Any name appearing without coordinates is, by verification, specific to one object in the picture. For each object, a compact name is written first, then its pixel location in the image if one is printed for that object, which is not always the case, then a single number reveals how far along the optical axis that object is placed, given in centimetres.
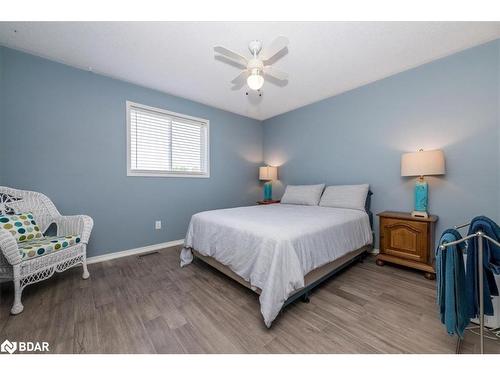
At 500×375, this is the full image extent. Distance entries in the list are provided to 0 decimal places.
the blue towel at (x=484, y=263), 110
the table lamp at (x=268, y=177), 418
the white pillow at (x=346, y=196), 271
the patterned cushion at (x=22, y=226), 179
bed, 142
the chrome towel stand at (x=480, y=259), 101
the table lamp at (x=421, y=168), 210
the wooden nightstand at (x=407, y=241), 210
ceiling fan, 164
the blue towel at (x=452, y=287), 105
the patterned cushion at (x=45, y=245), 161
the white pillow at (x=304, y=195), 318
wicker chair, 151
